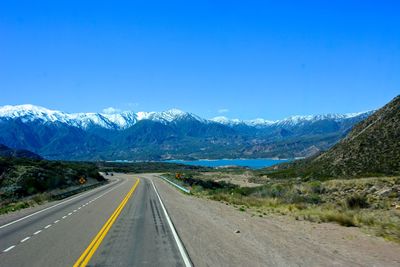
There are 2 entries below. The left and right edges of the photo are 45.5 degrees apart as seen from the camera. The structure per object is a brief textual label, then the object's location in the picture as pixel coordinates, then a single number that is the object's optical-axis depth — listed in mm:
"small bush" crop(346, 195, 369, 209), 23831
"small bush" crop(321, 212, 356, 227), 16706
